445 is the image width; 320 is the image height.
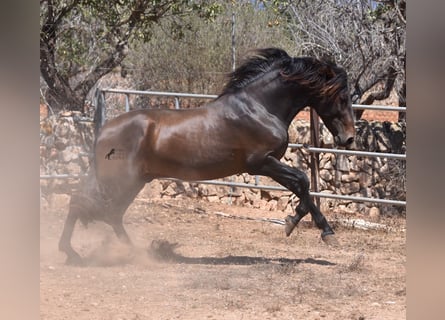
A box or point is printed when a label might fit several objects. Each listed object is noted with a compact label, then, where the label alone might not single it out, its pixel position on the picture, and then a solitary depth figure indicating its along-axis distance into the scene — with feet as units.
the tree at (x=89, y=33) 58.52
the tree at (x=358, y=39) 55.29
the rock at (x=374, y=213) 50.16
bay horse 38.12
